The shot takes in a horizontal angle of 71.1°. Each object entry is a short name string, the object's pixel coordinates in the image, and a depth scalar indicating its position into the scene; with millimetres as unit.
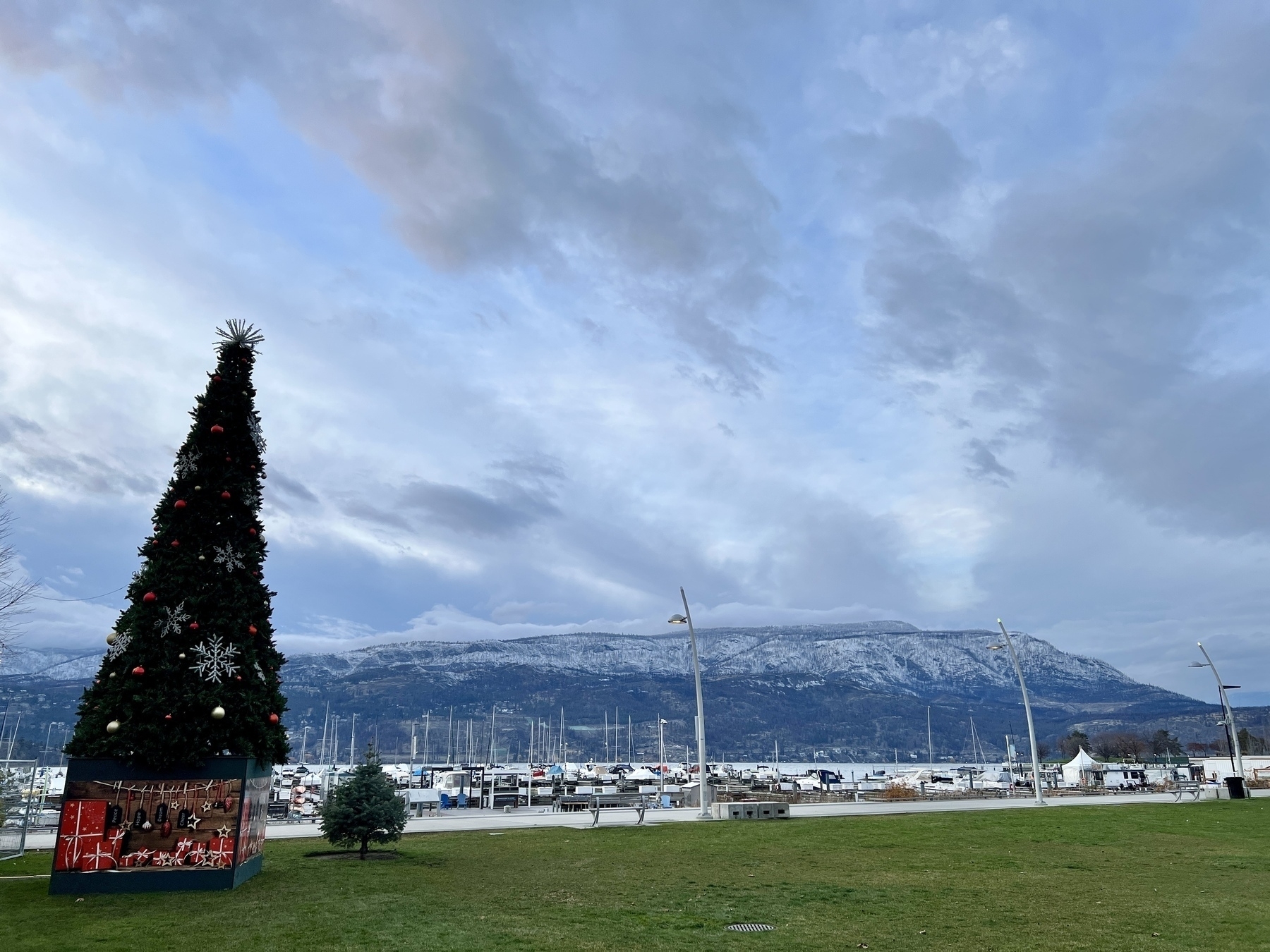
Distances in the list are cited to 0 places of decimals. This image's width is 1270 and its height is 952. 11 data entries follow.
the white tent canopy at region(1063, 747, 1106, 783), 71438
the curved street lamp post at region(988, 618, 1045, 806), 38594
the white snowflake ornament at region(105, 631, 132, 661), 15141
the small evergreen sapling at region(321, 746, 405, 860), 19797
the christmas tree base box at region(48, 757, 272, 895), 14305
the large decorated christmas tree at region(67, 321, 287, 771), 14852
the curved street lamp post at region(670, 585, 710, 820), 30602
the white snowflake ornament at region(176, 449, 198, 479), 16453
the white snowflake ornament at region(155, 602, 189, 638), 15227
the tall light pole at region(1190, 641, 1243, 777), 46750
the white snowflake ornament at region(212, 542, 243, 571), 16047
